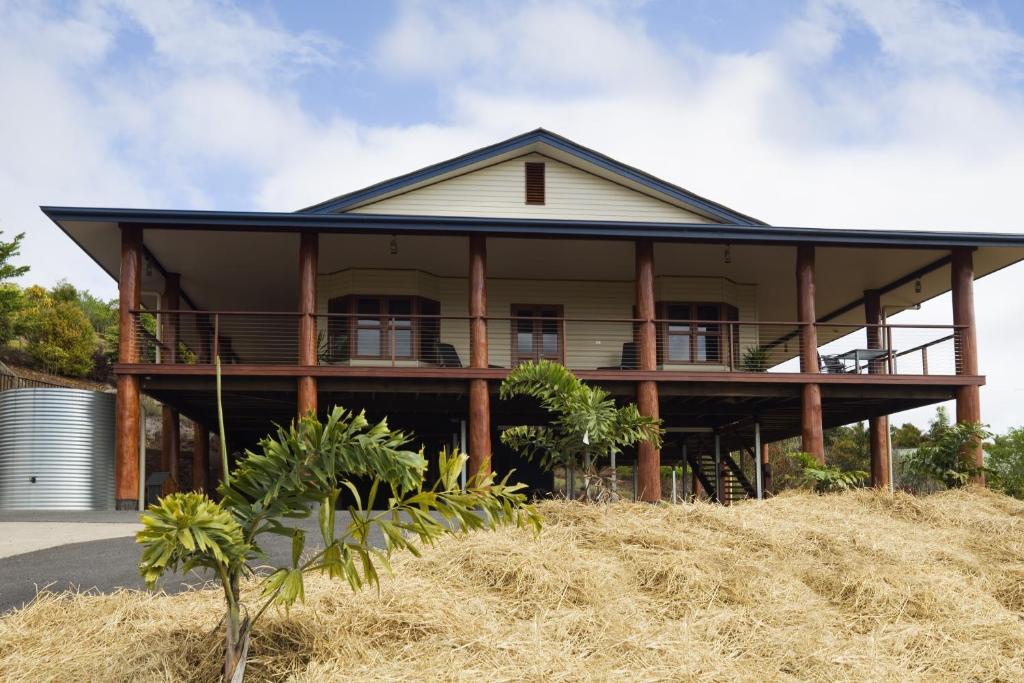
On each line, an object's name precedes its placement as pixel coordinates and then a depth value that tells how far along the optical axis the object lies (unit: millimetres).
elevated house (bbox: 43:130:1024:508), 18984
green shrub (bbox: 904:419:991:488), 19094
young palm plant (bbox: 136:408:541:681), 6777
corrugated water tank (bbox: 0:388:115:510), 18531
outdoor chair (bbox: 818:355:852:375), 21866
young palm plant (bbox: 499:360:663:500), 15070
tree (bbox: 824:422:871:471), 38781
